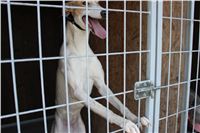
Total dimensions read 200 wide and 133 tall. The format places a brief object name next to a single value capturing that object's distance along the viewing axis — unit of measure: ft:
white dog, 3.80
